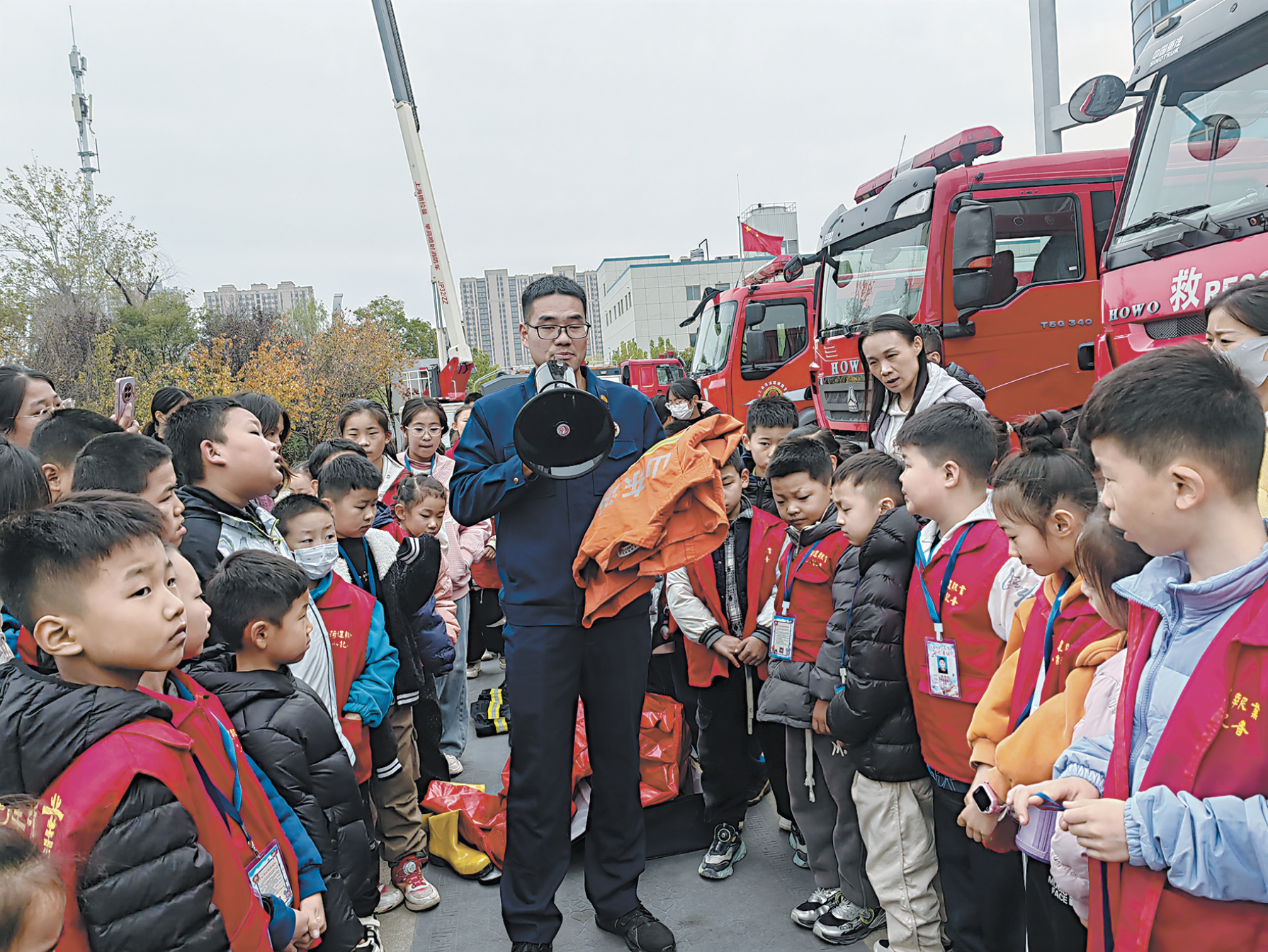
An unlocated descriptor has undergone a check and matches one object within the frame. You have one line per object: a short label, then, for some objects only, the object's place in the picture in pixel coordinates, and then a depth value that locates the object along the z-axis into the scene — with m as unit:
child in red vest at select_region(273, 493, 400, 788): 2.99
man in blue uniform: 2.84
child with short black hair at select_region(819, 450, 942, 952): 2.59
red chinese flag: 13.48
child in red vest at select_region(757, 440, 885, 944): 2.92
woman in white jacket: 3.94
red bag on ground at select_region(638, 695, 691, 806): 3.67
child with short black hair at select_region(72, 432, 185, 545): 2.12
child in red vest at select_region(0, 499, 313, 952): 1.31
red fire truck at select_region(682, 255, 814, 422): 11.12
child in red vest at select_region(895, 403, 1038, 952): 2.37
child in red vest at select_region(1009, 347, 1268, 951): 1.27
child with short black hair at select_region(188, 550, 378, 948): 2.06
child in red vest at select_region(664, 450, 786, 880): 3.48
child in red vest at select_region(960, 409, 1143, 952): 1.76
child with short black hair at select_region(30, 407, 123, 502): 2.75
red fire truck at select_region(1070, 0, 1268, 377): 3.54
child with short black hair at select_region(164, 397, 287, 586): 2.45
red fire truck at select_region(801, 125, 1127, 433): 6.22
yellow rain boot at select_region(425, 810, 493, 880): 3.52
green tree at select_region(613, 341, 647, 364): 55.59
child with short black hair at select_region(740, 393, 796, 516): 4.33
